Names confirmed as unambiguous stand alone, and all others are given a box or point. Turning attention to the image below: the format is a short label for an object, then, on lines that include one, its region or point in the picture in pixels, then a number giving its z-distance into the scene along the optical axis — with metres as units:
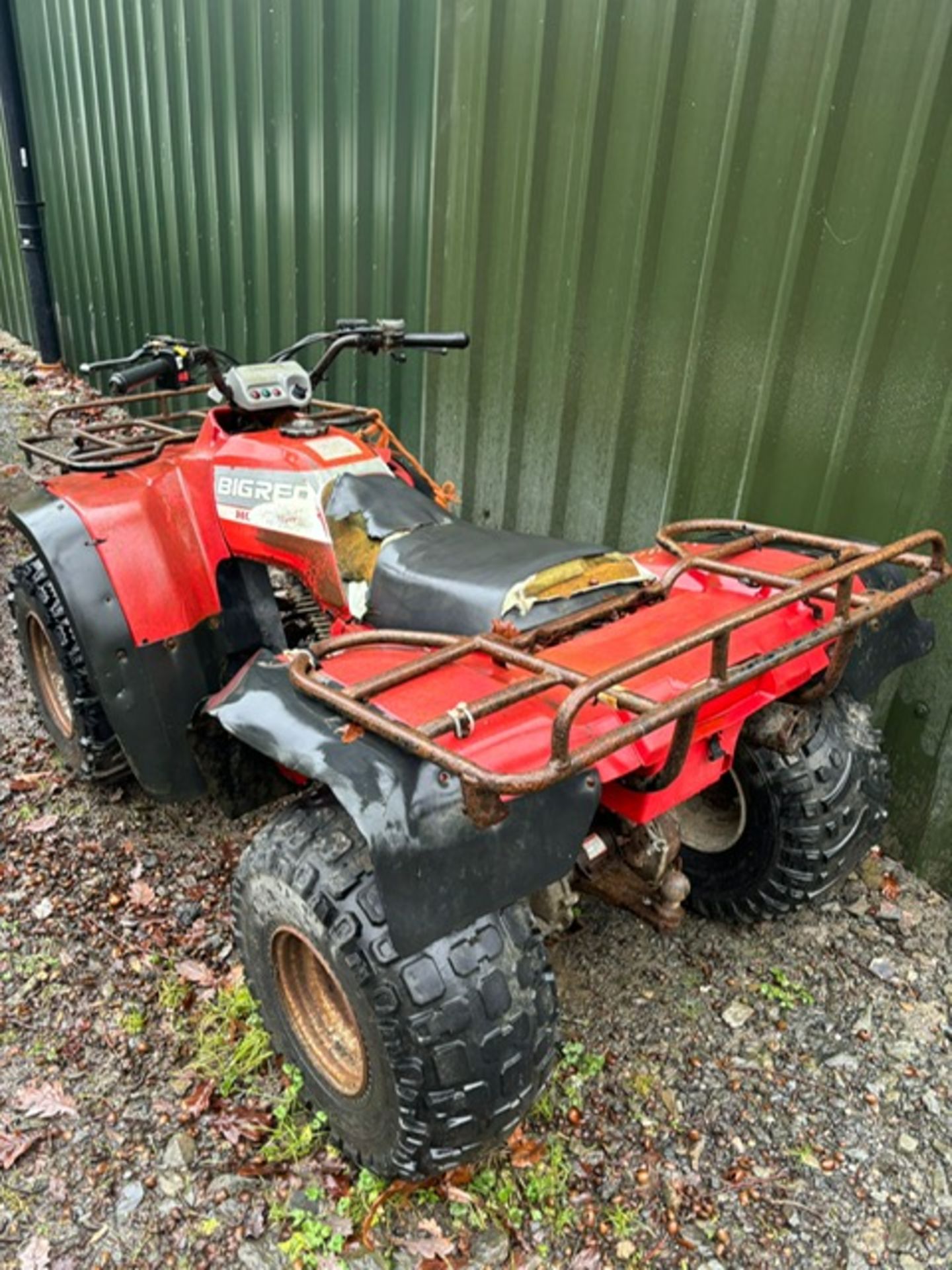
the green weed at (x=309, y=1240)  1.92
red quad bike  1.57
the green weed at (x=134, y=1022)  2.42
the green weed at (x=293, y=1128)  2.12
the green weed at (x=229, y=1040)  2.30
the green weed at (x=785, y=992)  2.55
